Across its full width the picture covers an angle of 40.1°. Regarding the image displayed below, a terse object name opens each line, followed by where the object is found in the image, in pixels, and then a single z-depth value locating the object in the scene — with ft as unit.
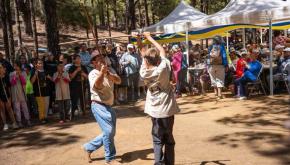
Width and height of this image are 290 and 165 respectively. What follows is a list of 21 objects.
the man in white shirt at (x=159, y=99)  16.72
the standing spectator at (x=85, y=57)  38.04
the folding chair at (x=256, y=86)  36.82
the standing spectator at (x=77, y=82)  32.73
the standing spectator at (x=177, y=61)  40.93
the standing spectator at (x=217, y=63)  36.14
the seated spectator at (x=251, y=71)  36.06
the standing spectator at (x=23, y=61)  34.05
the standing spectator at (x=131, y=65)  40.83
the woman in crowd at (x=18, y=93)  30.63
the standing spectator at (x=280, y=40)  54.57
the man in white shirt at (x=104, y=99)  19.24
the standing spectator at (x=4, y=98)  29.81
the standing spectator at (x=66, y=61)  33.72
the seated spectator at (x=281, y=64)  35.95
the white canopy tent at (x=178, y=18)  42.50
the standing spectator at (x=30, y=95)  32.14
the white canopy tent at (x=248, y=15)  34.83
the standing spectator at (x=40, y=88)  32.22
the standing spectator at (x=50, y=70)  34.09
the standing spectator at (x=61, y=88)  31.83
